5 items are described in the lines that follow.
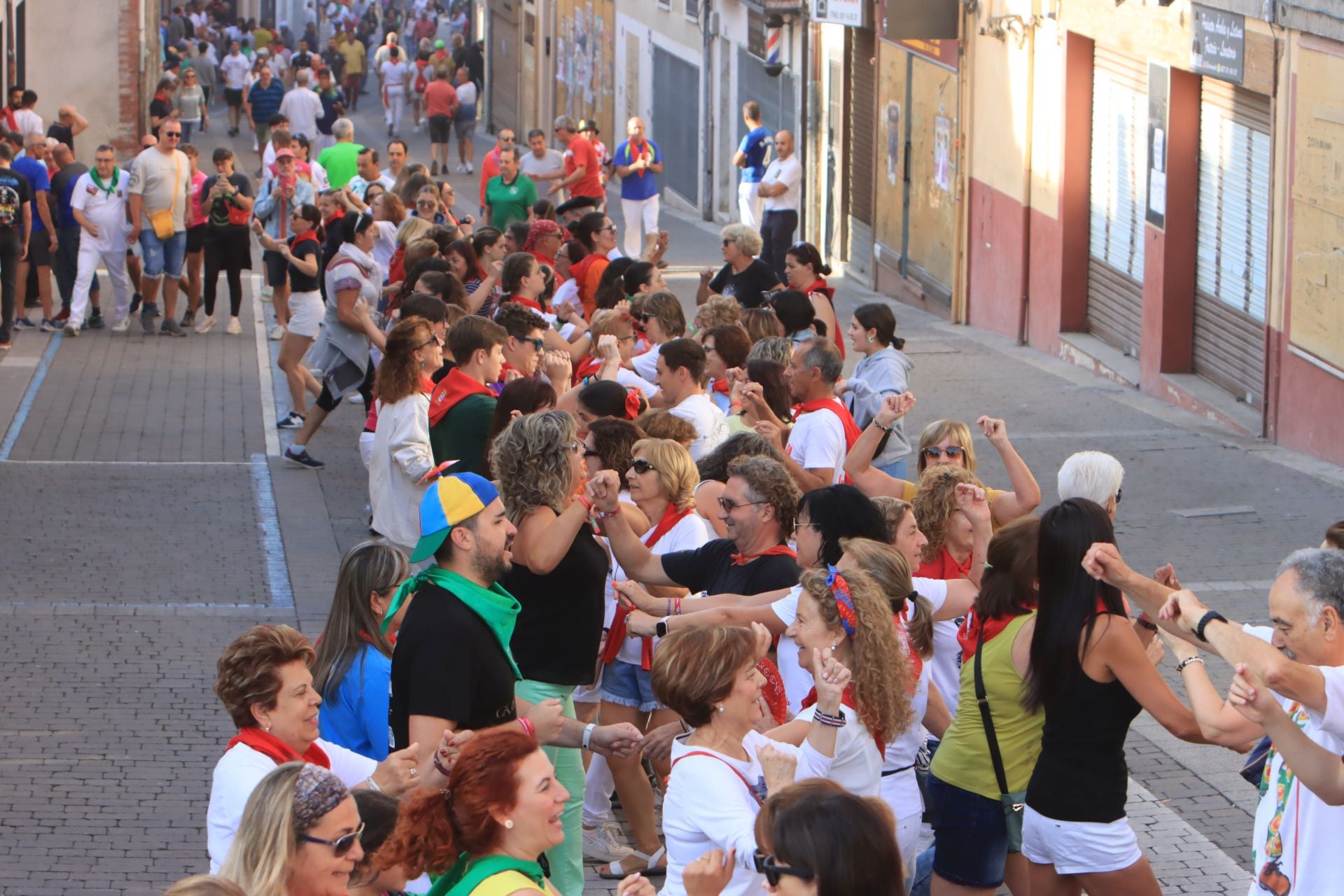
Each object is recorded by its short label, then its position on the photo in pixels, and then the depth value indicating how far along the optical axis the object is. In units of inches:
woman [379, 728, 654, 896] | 325.1
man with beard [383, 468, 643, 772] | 411.5
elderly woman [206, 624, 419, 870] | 377.4
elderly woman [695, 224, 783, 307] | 1067.3
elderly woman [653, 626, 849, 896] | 357.1
